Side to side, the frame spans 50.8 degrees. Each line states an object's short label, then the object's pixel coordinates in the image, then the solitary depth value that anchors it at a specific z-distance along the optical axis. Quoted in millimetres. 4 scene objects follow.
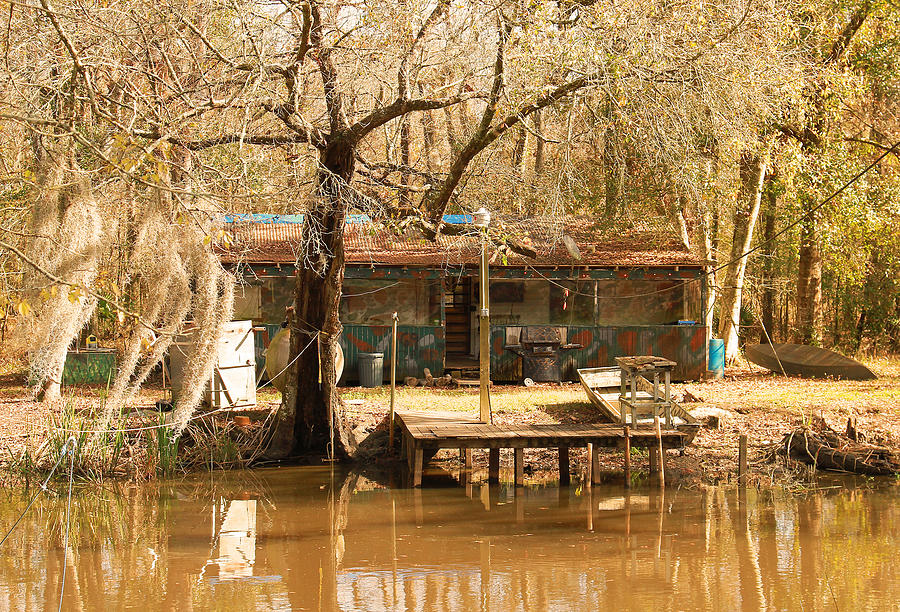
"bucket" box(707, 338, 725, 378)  19375
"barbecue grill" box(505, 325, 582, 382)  18844
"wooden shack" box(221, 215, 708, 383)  18609
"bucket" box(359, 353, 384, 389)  18391
